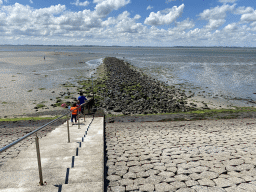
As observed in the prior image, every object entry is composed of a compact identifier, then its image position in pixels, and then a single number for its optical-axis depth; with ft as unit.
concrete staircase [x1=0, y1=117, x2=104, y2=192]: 13.99
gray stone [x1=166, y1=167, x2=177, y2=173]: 18.71
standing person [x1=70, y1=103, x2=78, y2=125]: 35.17
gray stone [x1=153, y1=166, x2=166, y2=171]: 19.06
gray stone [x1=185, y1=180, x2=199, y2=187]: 16.07
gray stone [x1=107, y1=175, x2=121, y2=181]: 17.30
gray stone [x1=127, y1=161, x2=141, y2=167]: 20.32
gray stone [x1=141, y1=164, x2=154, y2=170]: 19.40
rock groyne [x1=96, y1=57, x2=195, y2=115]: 58.59
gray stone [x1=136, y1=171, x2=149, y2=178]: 17.96
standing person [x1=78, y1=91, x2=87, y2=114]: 42.59
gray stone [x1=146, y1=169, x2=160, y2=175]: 18.37
